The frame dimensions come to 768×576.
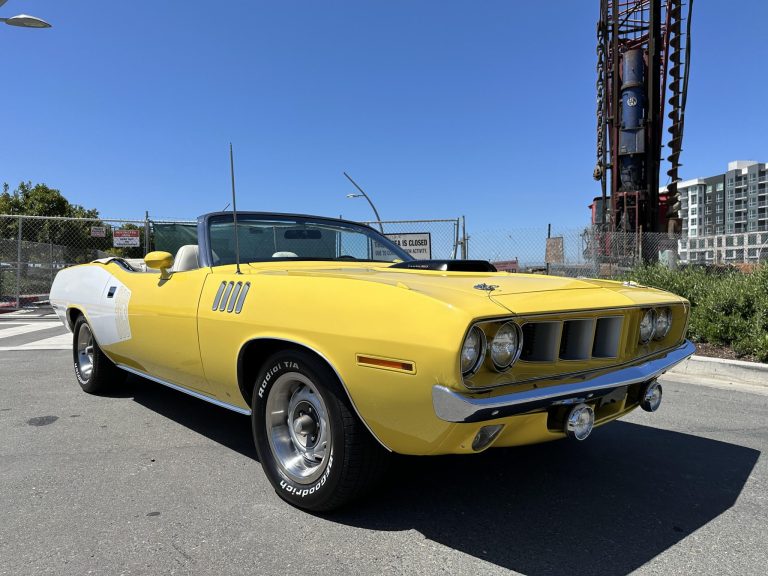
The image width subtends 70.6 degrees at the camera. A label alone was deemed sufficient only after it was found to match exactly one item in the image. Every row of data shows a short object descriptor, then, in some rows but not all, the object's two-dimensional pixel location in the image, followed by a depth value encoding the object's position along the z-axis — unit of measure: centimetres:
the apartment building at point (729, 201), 11256
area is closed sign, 1206
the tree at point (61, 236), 1402
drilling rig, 1916
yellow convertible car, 202
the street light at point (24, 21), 1113
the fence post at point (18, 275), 1274
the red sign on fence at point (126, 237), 1255
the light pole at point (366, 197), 2246
